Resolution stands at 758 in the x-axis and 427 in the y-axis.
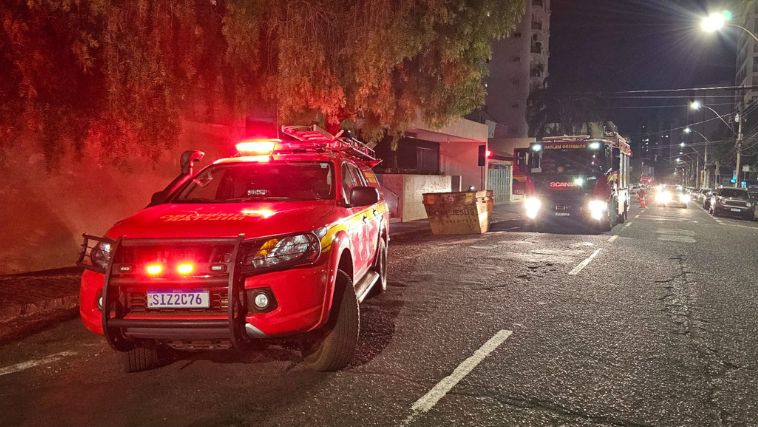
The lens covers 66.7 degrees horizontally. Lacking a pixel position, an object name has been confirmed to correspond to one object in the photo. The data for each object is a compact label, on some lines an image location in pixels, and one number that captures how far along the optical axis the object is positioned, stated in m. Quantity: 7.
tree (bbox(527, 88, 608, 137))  55.16
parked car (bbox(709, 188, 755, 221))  27.84
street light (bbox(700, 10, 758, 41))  17.72
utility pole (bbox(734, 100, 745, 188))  36.81
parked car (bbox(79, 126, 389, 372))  3.93
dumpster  16.64
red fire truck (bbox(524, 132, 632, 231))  17.61
